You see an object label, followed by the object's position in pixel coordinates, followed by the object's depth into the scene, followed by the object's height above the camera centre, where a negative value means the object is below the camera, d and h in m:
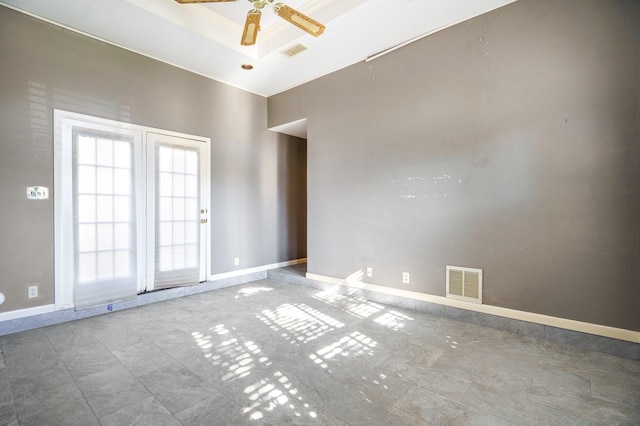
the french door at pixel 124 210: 3.18 +0.01
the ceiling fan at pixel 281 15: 2.50 +1.75
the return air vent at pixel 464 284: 2.97 -0.78
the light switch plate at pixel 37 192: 2.97 +0.20
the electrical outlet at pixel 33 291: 2.97 -0.82
